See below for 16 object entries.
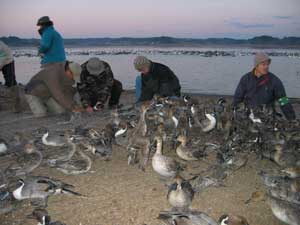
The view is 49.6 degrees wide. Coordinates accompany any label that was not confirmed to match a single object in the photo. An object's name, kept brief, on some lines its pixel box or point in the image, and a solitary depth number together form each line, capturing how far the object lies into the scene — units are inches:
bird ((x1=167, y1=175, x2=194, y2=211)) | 160.7
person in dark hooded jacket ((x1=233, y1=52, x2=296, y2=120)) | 262.9
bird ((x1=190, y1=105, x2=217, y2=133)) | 258.7
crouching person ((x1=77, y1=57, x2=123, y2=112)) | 318.4
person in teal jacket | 323.8
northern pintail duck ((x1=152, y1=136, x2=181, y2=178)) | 189.6
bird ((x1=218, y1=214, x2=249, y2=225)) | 140.2
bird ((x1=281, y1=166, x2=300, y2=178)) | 181.1
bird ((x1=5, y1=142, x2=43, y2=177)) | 195.0
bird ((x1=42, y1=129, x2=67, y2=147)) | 237.2
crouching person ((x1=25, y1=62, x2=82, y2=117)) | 304.8
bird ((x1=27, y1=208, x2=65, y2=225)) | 147.5
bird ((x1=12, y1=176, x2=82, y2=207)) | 169.3
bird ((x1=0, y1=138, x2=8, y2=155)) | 229.2
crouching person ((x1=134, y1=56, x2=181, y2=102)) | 298.9
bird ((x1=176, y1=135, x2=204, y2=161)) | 212.0
